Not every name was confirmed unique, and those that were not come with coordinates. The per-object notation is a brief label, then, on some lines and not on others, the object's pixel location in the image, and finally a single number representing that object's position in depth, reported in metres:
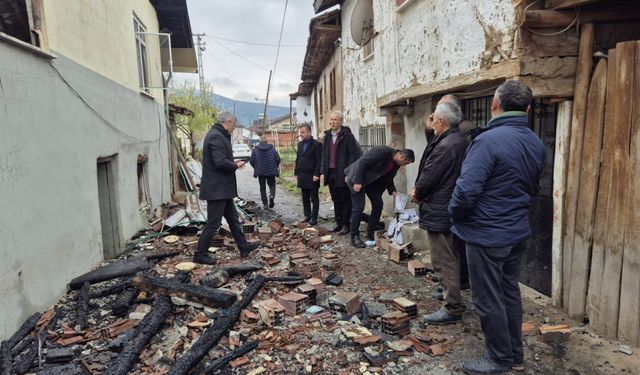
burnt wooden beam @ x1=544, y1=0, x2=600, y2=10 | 3.09
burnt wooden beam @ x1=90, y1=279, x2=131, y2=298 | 4.29
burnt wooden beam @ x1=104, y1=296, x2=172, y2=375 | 2.94
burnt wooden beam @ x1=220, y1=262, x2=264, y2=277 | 4.95
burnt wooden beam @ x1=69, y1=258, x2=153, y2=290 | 4.40
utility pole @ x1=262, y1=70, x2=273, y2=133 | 27.31
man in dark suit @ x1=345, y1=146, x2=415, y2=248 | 5.95
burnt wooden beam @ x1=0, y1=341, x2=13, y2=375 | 2.89
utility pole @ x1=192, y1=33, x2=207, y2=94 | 30.00
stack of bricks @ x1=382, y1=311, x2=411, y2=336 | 3.47
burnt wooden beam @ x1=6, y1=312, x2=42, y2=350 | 3.20
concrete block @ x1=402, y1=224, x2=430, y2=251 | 5.81
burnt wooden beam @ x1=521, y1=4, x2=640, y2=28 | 3.26
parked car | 30.05
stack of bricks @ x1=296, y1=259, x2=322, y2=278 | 4.98
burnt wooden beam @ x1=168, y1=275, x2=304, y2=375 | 2.93
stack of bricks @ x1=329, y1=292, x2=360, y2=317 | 3.89
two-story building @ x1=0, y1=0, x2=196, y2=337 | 3.36
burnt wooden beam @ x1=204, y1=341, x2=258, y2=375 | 2.98
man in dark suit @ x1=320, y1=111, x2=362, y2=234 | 6.85
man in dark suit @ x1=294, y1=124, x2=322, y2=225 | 7.90
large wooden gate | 2.98
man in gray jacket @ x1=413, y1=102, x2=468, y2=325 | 3.64
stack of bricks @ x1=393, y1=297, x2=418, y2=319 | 3.78
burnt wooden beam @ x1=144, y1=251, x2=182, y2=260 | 5.65
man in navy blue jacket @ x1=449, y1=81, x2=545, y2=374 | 2.64
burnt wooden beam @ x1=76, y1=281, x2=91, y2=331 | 3.67
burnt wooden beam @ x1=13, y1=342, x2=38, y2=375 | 2.97
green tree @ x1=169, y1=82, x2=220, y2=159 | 22.23
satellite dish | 8.66
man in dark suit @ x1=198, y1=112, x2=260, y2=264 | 5.23
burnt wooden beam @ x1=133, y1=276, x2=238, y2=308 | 3.92
